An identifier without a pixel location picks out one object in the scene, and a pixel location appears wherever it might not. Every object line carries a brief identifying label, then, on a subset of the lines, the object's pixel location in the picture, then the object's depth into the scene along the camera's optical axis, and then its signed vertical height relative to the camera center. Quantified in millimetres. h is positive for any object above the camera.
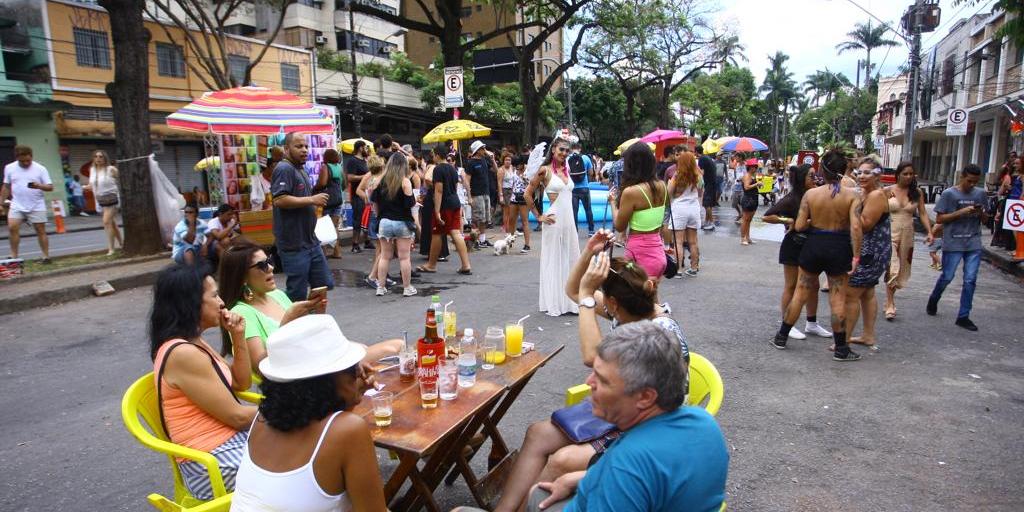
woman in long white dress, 6324 -685
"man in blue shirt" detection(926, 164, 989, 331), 6039 -611
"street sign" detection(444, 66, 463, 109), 13517 +1782
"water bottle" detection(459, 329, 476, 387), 2805 -915
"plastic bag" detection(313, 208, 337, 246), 7949 -766
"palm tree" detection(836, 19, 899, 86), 55969 +11592
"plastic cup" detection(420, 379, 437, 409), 2559 -944
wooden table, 2309 -996
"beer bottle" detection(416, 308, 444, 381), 2631 -820
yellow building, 19844 +3330
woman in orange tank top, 2365 -825
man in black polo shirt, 5105 -408
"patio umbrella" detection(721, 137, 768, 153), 20047 +723
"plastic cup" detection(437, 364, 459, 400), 2619 -908
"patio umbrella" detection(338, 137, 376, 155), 13594 +579
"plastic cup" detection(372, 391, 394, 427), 2385 -932
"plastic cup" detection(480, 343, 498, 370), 3092 -934
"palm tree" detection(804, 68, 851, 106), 74000 +10034
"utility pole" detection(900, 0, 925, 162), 17281 +2966
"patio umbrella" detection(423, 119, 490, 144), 13148 +862
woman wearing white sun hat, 1812 -802
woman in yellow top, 4980 -336
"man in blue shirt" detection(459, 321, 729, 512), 1594 -733
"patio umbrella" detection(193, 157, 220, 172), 9578 +186
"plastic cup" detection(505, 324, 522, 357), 3195 -893
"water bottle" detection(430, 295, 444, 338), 3206 -778
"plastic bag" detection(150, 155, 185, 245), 8969 -426
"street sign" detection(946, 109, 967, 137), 17875 +1214
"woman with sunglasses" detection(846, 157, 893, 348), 5203 -701
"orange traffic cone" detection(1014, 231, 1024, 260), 8930 -1248
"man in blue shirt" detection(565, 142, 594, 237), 11203 -183
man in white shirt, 8586 -222
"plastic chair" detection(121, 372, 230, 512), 2285 -1014
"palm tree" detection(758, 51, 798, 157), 76000 +10044
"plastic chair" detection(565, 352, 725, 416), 2666 -985
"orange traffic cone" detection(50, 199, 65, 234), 14938 -1041
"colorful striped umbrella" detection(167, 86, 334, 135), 8031 +794
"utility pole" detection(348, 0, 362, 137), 22281 +2227
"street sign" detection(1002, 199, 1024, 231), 7871 -688
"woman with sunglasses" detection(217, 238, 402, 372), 3094 -677
